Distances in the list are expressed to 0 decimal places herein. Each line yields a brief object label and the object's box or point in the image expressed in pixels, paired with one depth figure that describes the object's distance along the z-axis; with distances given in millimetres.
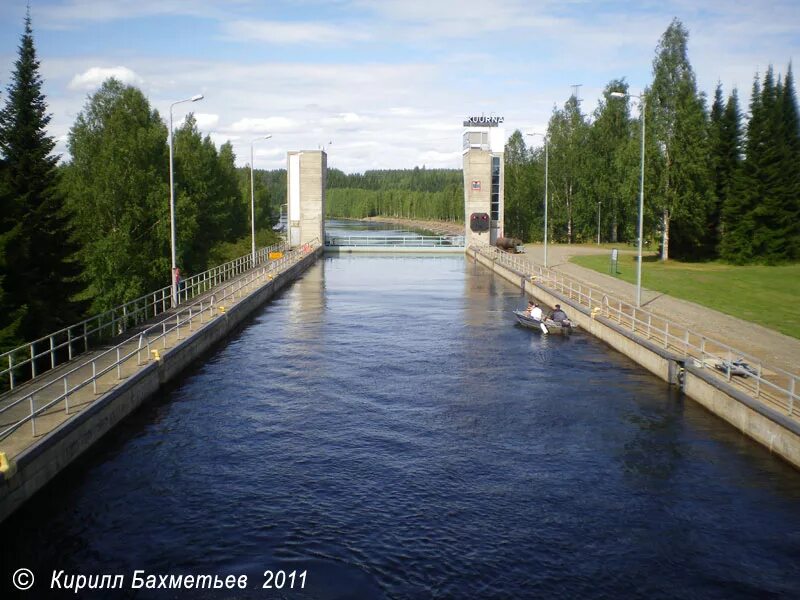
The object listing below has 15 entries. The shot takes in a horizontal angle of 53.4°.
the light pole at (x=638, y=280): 34975
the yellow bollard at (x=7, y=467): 14922
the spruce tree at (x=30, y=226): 28875
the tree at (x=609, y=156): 87688
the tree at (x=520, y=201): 100938
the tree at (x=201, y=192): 67125
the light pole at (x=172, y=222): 35906
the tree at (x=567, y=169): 93688
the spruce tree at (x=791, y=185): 58531
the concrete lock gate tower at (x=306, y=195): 90000
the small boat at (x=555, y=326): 35812
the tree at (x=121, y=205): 50281
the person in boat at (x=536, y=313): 36594
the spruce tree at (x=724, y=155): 61906
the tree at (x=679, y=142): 57812
